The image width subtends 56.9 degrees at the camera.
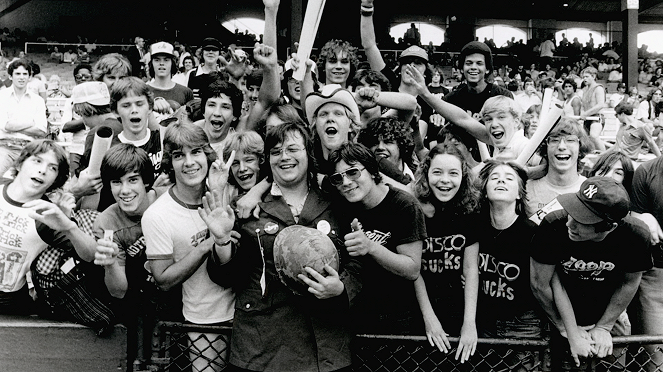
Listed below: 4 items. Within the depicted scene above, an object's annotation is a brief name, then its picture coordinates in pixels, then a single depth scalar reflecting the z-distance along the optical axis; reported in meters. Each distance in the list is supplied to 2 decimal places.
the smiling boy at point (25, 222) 3.53
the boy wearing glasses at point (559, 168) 4.16
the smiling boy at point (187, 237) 3.27
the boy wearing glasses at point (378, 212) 3.22
